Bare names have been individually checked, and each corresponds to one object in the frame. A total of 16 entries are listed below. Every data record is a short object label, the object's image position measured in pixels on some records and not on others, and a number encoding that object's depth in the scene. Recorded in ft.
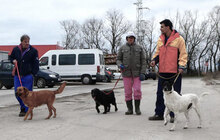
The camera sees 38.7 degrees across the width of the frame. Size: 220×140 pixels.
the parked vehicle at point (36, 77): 62.23
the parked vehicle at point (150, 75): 149.89
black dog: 26.48
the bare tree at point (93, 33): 249.69
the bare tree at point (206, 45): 223.10
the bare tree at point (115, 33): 235.81
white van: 78.38
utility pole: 188.57
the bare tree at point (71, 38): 257.14
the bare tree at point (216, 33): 216.33
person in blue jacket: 25.52
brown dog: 23.22
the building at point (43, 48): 207.31
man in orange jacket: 21.58
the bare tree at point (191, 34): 223.30
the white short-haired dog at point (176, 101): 19.12
